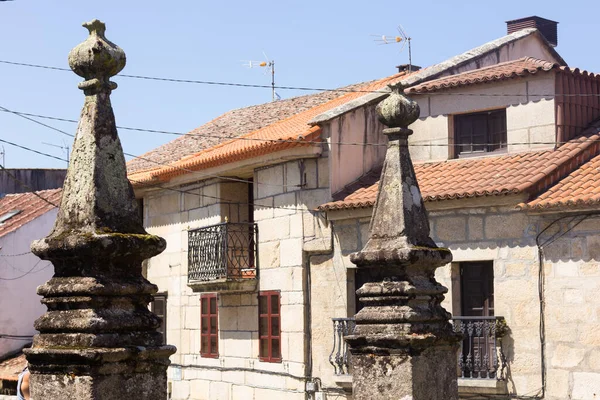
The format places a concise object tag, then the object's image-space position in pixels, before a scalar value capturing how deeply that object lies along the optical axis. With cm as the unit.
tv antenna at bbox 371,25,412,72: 2047
